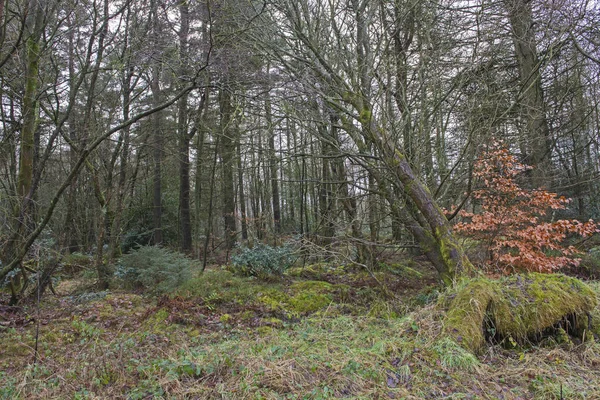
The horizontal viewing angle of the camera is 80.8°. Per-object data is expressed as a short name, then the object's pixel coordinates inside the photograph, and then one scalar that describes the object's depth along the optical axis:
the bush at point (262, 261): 7.75
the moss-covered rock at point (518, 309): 3.36
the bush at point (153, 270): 7.31
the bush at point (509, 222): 5.92
